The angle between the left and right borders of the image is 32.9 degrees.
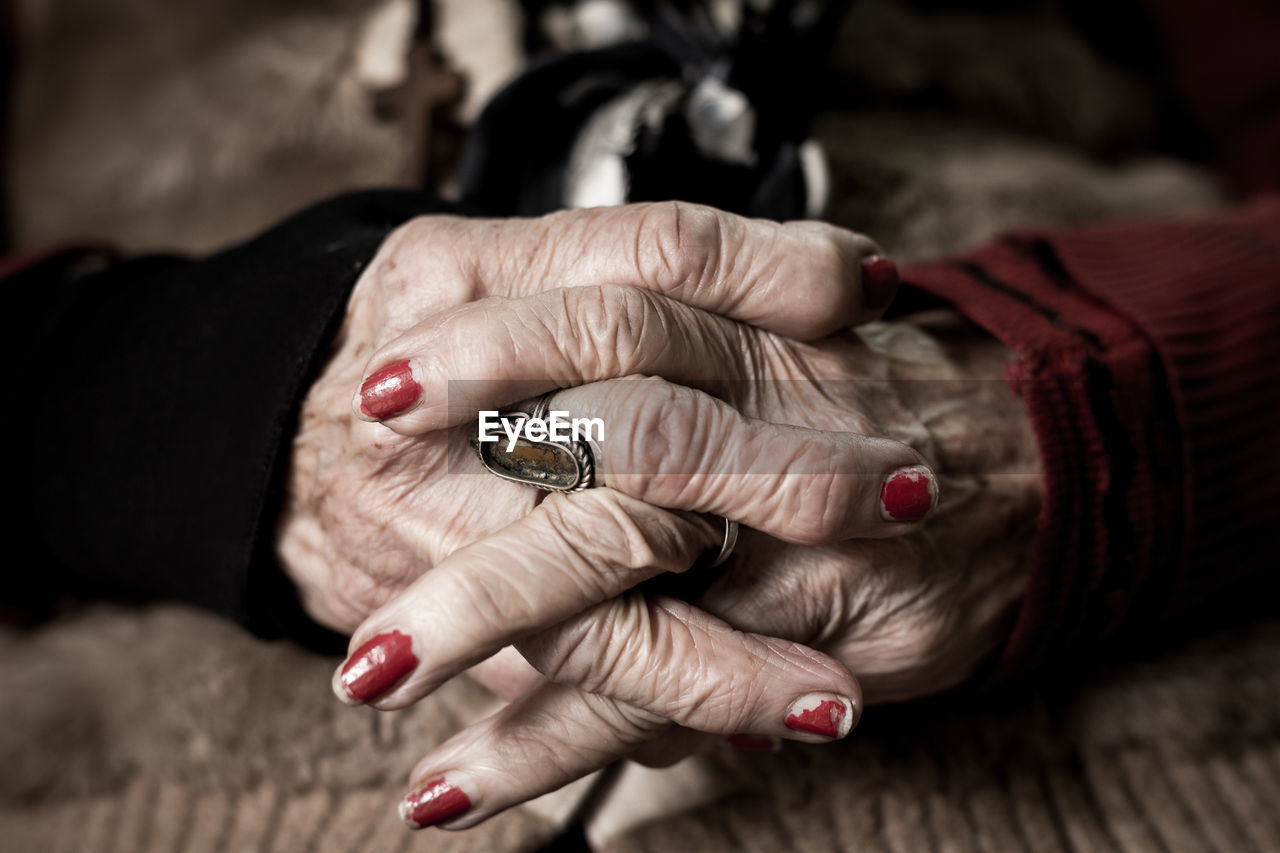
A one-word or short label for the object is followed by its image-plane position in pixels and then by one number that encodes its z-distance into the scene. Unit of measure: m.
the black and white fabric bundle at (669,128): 0.47
